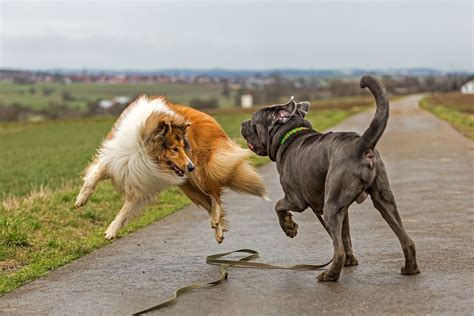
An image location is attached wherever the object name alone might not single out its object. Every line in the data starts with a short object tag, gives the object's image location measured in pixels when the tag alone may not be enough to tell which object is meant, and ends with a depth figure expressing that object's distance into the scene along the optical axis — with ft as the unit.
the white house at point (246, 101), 305.73
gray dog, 22.40
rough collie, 29.12
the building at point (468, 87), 342.38
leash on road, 21.96
